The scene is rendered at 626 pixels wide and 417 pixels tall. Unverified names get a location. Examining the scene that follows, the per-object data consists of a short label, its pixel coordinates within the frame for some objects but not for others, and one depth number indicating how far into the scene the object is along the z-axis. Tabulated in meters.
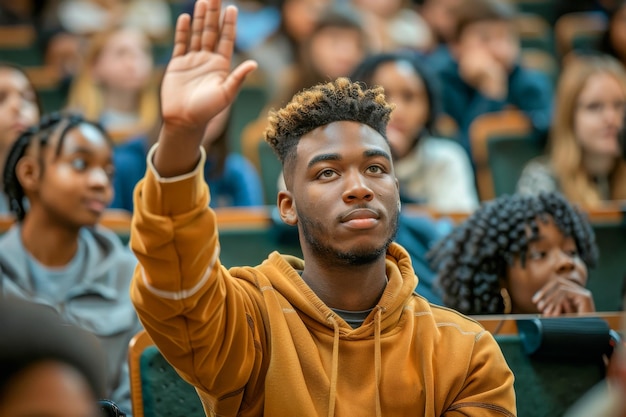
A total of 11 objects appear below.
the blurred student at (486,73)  7.36
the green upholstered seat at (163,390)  2.99
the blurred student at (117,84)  7.27
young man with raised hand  2.38
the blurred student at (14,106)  5.25
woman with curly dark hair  3.67
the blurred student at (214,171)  5.63
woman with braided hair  3.91
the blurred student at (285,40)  7.91
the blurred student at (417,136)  5.63
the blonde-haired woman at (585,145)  5.51
